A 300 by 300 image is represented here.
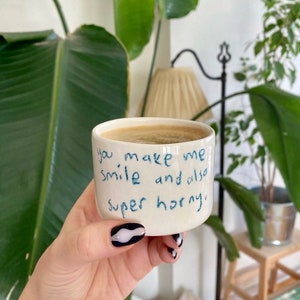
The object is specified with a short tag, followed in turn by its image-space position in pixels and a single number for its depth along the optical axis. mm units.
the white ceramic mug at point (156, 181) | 351
